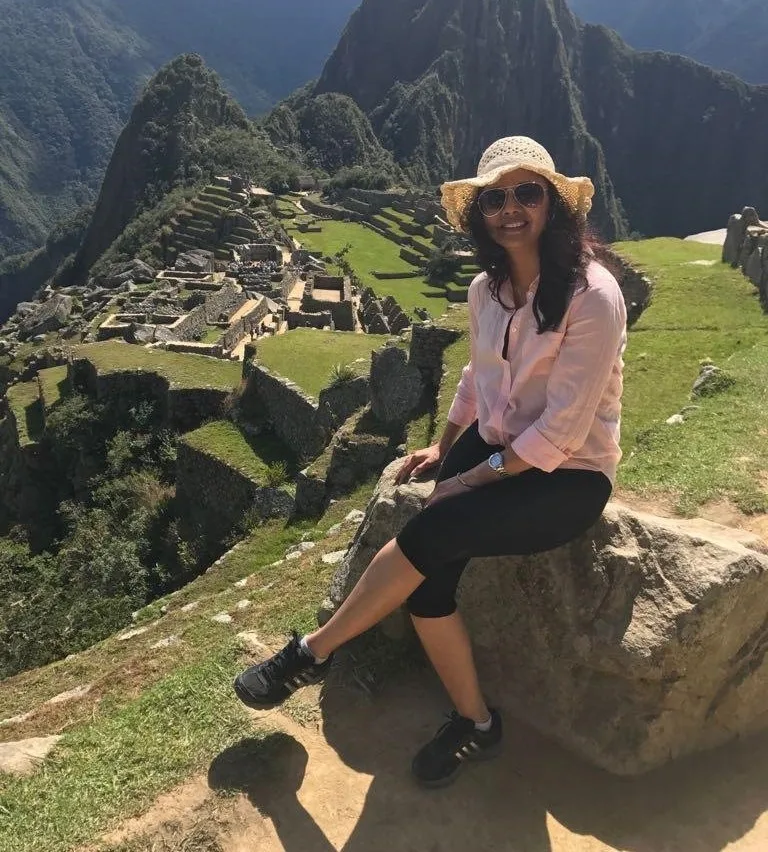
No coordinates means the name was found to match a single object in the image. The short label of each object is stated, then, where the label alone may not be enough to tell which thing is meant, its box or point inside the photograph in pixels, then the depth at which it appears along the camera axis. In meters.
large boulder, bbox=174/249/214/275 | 40.12
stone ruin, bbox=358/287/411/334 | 27.77
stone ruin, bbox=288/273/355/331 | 27.56
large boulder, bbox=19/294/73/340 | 33.81
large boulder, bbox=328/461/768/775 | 3.20
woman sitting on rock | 2.96
